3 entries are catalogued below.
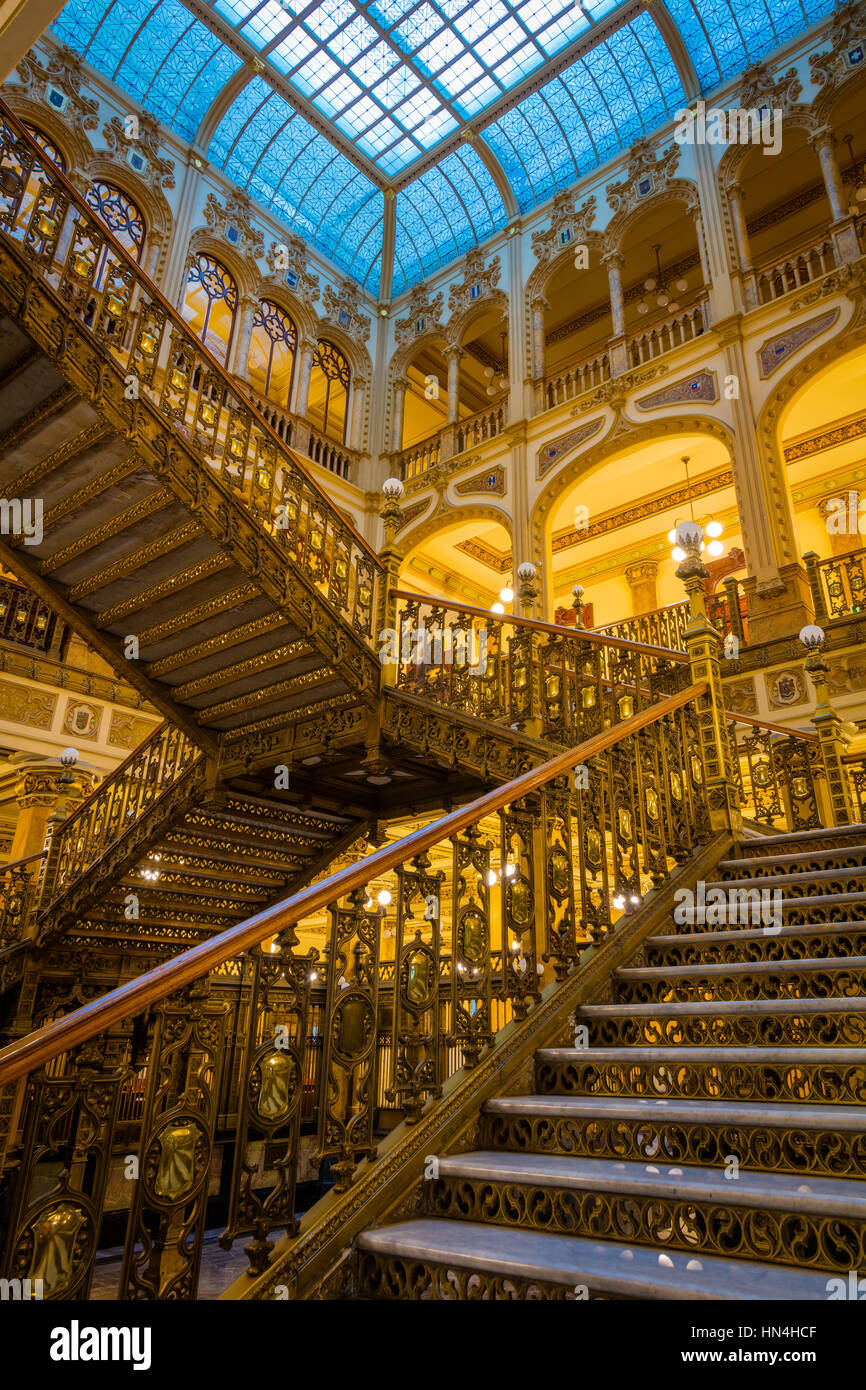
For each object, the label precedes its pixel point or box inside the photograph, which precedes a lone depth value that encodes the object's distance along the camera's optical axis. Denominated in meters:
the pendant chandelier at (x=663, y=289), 13.46
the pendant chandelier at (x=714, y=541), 10.54
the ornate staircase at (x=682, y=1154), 1.75
